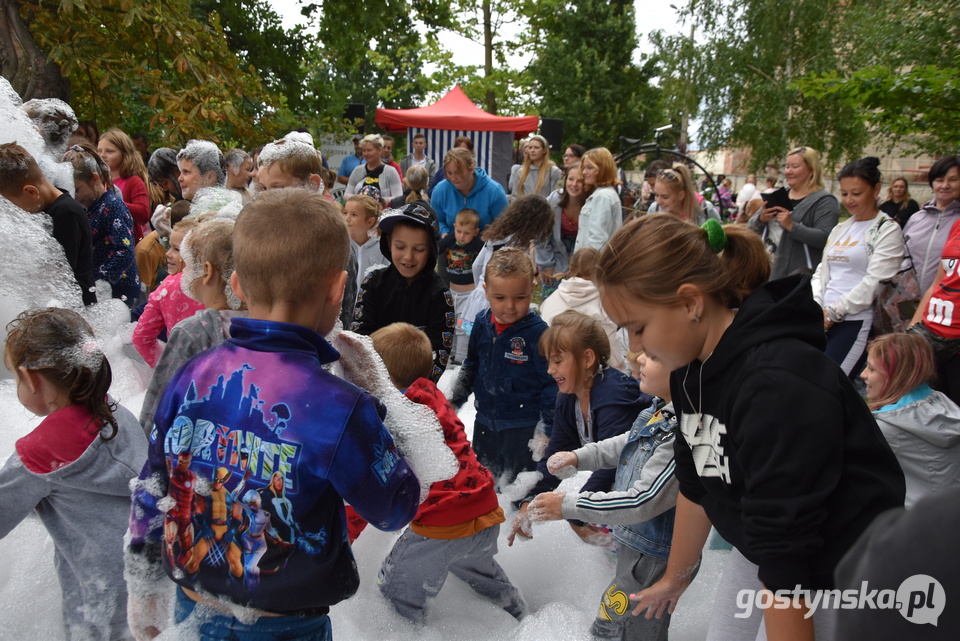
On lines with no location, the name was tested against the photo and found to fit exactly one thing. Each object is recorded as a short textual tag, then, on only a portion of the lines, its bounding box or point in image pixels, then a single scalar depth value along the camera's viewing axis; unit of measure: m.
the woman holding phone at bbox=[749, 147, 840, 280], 5.00
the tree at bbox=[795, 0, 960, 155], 4.16
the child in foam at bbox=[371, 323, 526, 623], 2.41
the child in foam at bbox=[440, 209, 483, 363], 5.52
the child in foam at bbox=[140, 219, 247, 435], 2.42
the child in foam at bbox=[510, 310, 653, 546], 2.71
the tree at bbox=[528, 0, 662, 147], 23.61
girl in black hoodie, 1.32
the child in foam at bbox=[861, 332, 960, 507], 2.84
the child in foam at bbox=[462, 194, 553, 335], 5.04
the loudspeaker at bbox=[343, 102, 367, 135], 13.59
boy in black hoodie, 3.51
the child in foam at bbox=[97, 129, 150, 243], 5.50
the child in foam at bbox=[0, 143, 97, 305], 3.54
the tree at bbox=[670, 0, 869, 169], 20.62
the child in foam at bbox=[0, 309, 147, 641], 2.08
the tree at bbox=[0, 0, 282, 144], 5.31
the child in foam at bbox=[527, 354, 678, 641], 2.09
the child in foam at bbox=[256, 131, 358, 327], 3.71
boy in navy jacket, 3.30
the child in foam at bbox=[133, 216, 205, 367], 2.95
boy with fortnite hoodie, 1.47
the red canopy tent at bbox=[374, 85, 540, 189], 12.48
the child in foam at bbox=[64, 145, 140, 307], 4.40
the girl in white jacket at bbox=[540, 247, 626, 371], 3.99
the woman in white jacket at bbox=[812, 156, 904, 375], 4.25
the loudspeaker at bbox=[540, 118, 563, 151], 13.21
